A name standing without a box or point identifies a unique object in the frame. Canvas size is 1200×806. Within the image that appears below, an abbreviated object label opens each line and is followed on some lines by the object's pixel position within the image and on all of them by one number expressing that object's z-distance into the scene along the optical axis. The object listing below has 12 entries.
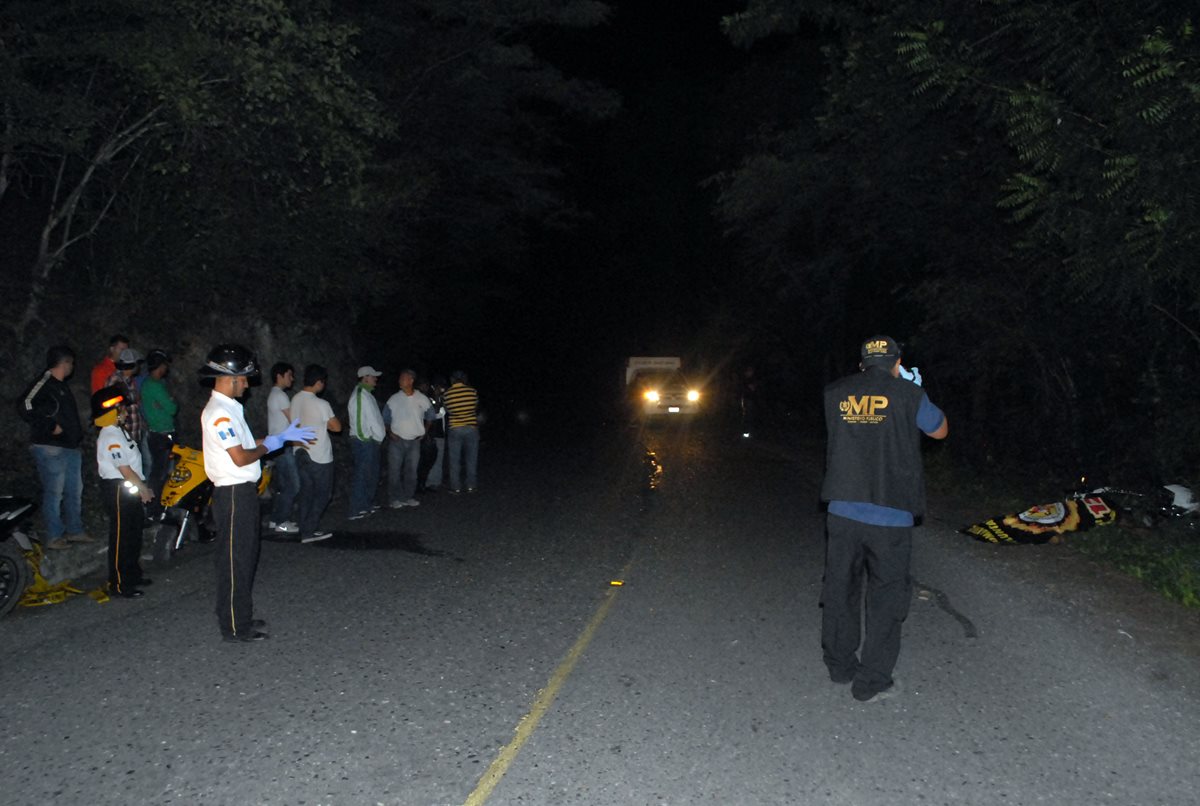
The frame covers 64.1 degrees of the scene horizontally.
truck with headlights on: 28.89
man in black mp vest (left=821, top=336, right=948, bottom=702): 5.30
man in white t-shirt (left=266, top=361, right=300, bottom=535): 10.37
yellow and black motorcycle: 9.30
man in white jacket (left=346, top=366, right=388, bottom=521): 11.41
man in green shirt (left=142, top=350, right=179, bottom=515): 10.20
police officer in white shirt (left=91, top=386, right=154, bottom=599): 7.36
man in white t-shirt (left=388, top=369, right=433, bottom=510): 12.47
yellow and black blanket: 10.08
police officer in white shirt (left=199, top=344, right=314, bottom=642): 6.36
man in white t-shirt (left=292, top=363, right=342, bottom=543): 10.05
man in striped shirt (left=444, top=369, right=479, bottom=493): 13.89
